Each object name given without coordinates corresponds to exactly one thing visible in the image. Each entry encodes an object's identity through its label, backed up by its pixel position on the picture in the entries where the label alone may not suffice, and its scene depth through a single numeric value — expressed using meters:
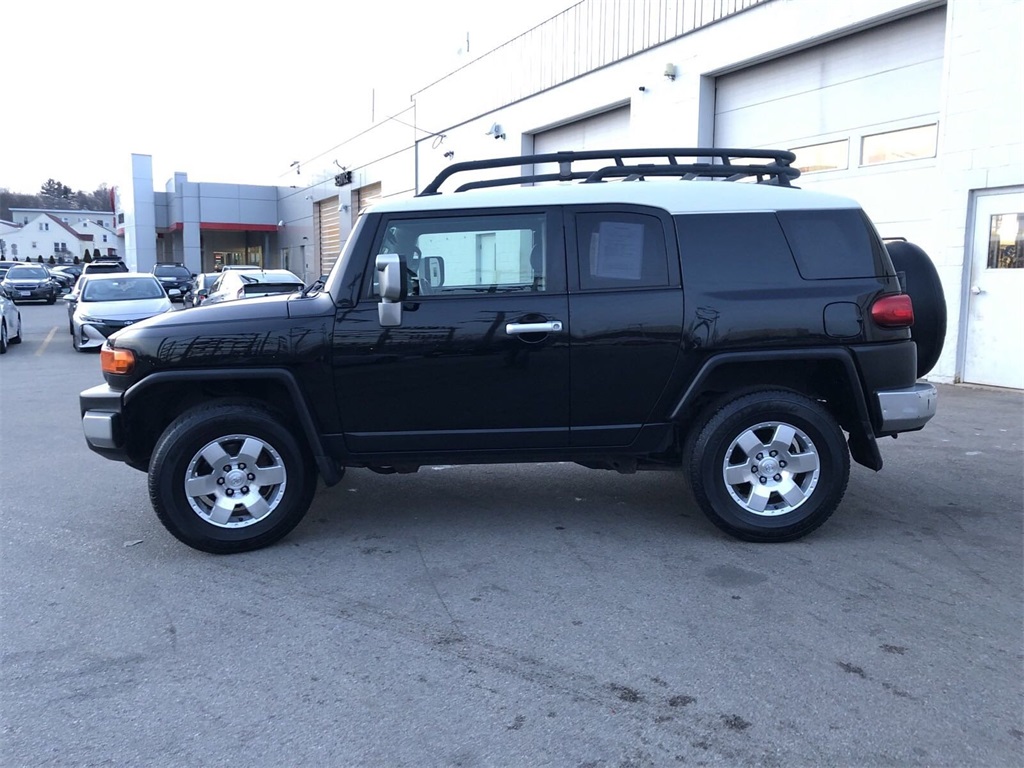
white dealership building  9.89
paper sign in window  4.75
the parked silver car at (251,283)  14.39
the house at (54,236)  108.75
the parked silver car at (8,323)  16.08
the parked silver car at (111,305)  15.67
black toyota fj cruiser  4.64
